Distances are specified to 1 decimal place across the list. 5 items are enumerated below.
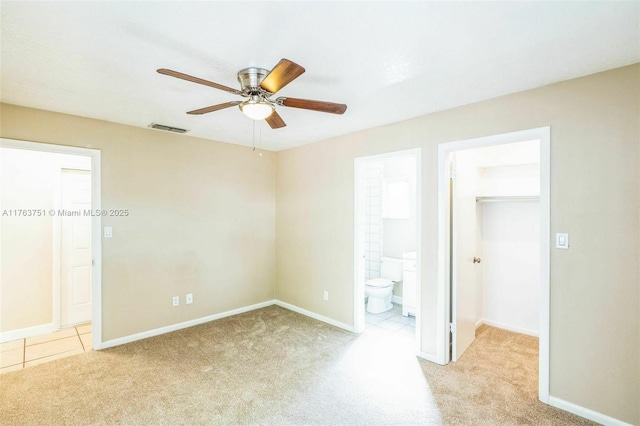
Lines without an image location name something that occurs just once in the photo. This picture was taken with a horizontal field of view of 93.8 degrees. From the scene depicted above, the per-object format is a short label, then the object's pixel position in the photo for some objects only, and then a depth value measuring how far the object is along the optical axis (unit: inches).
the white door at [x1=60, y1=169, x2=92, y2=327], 154.0
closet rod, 136.7
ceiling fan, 69.7
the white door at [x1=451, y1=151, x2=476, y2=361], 117.0
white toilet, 171.4
